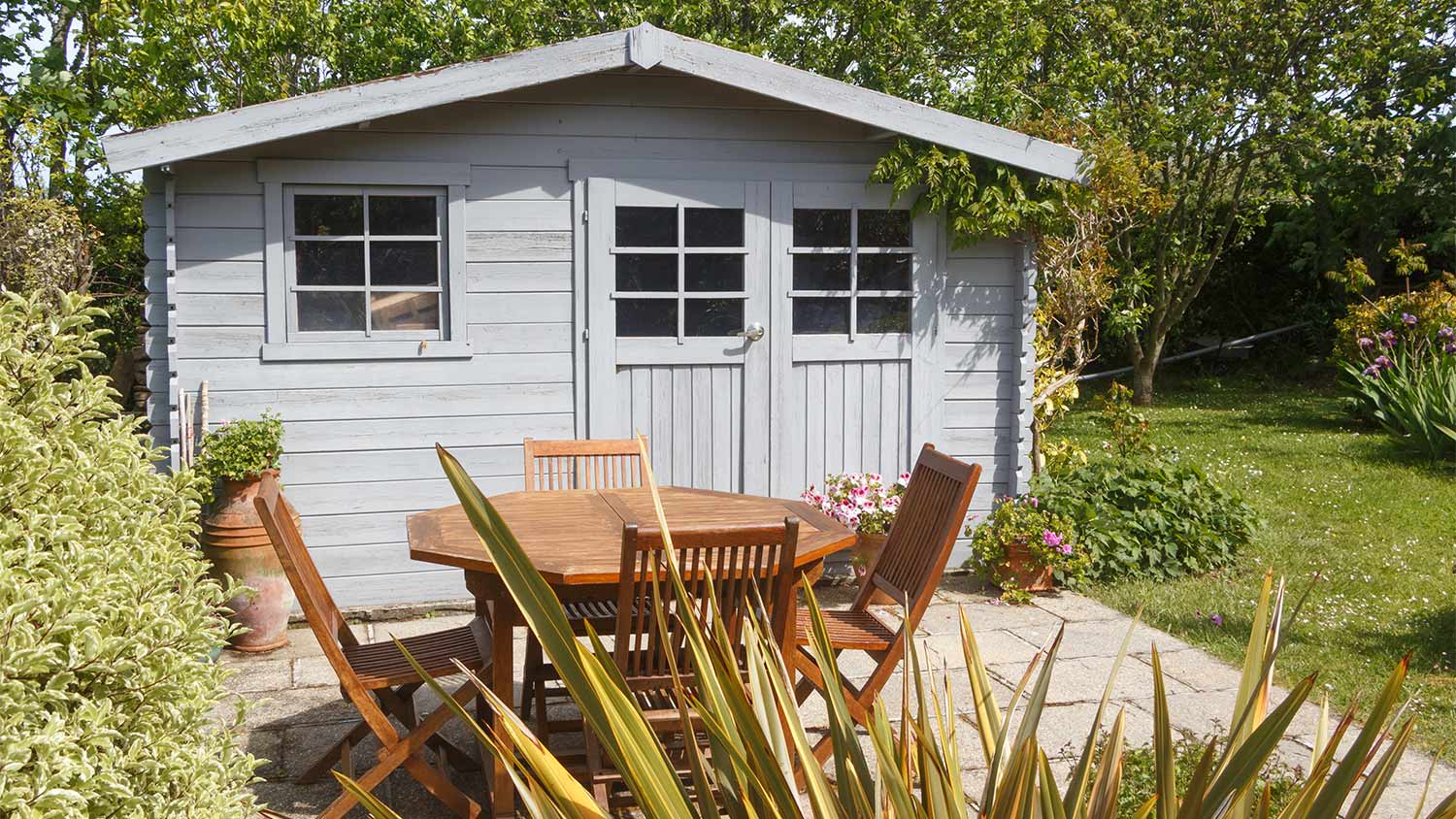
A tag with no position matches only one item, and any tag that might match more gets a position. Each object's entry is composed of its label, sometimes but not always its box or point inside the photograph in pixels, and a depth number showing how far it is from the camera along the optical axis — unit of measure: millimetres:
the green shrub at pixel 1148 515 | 6672
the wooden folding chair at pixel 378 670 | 3293
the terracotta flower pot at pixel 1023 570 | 6387
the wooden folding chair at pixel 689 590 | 2988
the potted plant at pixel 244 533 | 5367
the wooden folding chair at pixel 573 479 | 3822
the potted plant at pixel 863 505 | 6336
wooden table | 3328
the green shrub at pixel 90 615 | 1419
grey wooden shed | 5758
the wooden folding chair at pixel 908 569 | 3574
